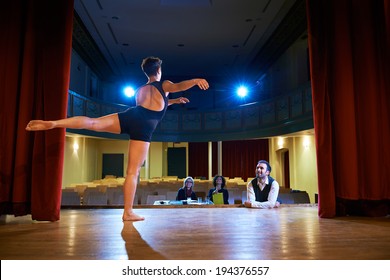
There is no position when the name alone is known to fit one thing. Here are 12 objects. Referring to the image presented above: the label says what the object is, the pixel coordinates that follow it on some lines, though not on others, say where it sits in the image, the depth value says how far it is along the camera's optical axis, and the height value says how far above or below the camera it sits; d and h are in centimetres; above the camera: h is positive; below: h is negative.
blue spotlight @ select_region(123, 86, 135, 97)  1227 +340
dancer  241 +41
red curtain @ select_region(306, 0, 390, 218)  276 +61
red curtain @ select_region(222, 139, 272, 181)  1312 +86
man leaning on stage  325 -16
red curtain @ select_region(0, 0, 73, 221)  261 +67
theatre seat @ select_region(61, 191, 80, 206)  512 -38
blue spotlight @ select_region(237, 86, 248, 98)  1173 +323
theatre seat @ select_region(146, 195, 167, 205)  523 -38
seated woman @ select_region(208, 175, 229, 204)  452 -15
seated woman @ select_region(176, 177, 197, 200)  478 -25
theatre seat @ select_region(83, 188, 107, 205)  551 -40
